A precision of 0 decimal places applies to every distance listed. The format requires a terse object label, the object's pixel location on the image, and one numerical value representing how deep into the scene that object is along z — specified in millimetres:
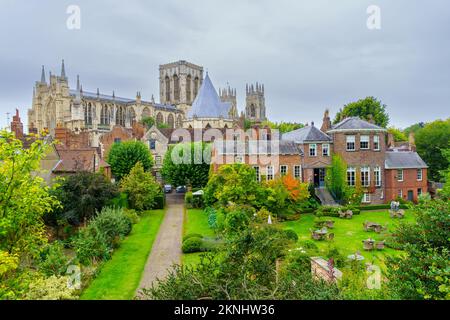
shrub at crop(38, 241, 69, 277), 17811
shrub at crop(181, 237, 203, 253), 24781
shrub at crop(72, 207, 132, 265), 21672
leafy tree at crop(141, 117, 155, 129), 108688
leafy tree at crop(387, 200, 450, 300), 9484
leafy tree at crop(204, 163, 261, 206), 32206
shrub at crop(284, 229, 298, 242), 24703
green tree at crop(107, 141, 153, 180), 48438
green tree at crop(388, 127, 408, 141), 68812
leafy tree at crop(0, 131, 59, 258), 11500
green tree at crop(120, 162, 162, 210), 37884
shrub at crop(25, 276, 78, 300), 12813
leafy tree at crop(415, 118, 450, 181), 55062
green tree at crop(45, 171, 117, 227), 28406
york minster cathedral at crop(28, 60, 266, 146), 78625
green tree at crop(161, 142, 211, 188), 47438
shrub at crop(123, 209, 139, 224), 33744
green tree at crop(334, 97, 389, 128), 70625
